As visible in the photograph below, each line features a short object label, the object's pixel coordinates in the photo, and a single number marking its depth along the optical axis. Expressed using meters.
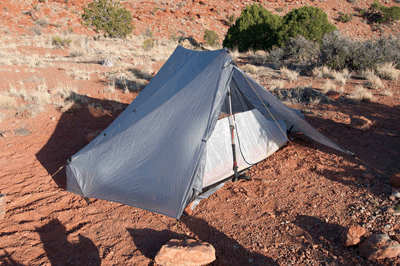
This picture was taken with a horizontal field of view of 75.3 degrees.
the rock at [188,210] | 4.23
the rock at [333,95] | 8.30
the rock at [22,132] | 6.95
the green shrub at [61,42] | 18.73
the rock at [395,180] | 4.11
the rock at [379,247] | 2.90
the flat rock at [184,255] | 3.18
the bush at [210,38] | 21.38
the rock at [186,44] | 19.22
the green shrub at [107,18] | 20.97
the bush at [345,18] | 27.48
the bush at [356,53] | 10.31
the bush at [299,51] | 11.82
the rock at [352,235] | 3.18
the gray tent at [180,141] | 3.99
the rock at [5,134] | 6.78
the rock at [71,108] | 8.12
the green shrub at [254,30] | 16.83
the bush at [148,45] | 17.67
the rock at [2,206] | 4.25
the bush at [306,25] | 14.79
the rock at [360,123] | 6.31
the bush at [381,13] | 25.23
